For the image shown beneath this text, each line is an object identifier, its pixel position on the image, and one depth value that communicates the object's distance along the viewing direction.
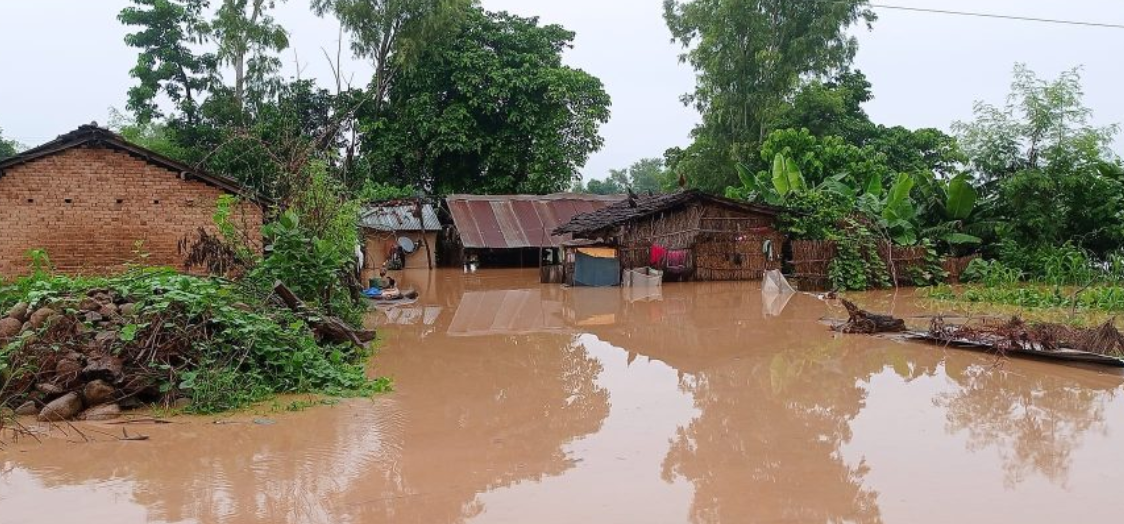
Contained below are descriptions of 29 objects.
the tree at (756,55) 27.92
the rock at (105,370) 7.12
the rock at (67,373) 7.06
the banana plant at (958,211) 20.38
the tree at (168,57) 27.38
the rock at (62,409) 6.79
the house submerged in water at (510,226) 26.80
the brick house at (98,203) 13.04
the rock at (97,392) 7.04
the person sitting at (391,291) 17.66
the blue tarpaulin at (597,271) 20.52
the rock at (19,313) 7.62
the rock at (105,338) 7.36
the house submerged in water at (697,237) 20.67
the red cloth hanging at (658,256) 20.77
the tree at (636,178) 75.19
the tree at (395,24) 29.27
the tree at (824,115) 27.81
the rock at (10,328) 7.33
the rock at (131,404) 7.18
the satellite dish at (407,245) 27.81
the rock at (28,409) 6.95
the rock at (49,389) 6.94
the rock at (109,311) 7.74
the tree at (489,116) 29.61
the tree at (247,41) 28.03
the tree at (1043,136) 19.05
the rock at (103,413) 6.91
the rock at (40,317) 7.39
